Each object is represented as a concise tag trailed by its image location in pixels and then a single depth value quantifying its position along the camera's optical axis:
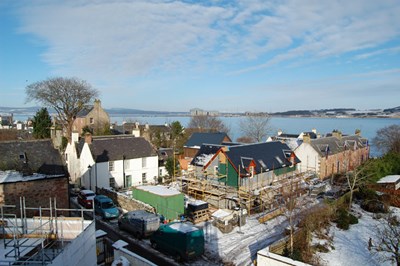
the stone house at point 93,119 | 57.94
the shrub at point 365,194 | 28.80
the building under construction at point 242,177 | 27.86
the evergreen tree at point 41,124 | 46.56
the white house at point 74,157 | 36.56
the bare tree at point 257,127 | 70.75
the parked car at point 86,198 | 27.45
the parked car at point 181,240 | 17.39
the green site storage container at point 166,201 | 23.91
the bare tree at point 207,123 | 83.75
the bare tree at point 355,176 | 26.84
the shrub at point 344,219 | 22.61
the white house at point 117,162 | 33.19
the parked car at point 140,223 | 20.62
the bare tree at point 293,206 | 18.23
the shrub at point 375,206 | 26.34
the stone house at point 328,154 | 39.12
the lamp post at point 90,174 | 33.11
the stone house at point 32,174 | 19.61
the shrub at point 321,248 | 18.89
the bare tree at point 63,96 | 52.59
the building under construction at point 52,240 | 11.77
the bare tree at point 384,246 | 14.42
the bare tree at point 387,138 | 57.32
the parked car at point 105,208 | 24.64
